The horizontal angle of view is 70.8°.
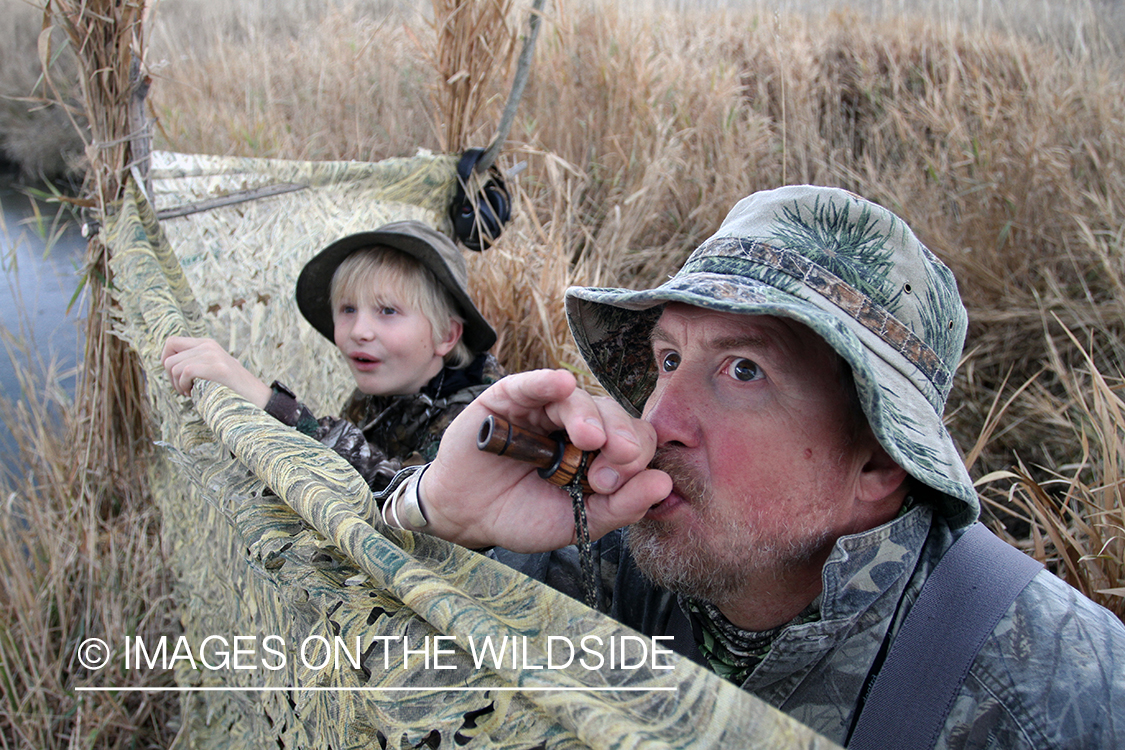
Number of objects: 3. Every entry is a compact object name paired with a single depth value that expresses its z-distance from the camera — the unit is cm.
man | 99
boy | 239
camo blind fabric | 69
